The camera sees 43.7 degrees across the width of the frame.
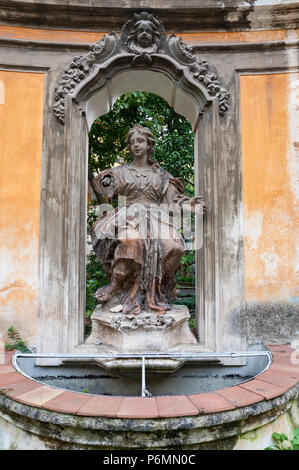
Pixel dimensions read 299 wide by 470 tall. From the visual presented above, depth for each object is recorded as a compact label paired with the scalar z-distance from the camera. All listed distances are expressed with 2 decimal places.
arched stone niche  3.87
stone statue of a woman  3.77
